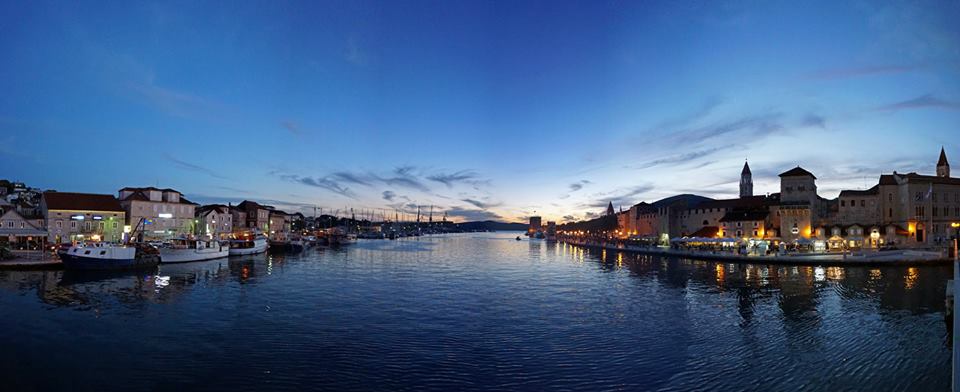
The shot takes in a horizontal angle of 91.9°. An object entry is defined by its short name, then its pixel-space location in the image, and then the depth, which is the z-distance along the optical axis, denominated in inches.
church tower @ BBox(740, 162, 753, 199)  5078.7
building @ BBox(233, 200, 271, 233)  4093.5
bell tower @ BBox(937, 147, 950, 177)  3253.0
